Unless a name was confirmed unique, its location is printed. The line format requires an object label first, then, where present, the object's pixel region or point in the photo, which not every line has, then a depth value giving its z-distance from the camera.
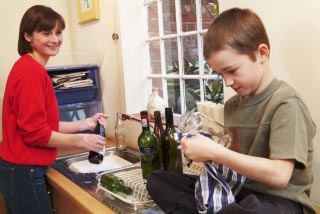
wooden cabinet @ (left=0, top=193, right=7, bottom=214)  1.78
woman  1.33
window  1.66
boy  0.74
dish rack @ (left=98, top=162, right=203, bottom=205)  1.15
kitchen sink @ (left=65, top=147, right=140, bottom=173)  1.67
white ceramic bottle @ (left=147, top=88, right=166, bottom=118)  1.77
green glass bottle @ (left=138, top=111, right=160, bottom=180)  1.30
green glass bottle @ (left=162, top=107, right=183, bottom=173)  1.27
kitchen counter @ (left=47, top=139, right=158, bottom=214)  1.12
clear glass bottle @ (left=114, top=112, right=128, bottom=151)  1.91
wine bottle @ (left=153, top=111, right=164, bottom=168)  1.32
